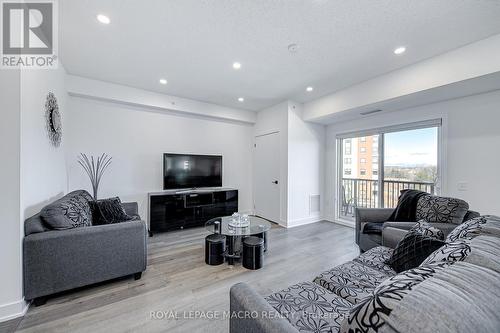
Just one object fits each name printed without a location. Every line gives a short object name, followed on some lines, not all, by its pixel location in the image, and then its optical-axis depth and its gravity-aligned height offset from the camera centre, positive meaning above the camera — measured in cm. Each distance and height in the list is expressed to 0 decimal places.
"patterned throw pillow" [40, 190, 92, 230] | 189 -49
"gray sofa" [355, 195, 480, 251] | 218 -66
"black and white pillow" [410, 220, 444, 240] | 162 -53
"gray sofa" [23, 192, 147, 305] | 177 -86
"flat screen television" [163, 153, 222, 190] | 411 -13
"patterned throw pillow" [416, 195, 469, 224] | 229 -51
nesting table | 262 -87
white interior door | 461 -28
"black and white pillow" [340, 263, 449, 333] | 58 -41
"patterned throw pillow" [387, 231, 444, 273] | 143 -63
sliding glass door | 343 +2
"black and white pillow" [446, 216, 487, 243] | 120 -40
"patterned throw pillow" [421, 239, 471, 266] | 88 -39
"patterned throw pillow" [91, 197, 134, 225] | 257 -61
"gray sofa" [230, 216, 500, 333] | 54 -40
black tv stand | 376 -84
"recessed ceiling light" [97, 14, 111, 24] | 201 +146
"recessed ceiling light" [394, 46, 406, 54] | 245 +141
